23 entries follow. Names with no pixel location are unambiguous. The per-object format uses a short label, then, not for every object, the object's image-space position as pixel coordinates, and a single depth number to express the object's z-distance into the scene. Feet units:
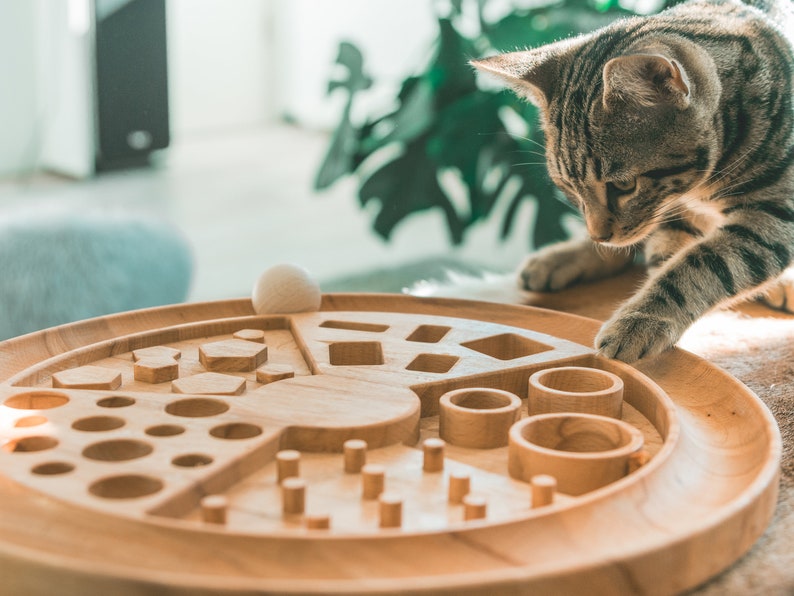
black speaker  9.41
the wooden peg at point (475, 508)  1.78
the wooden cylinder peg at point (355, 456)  1.99
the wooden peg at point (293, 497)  1.80
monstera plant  6.93
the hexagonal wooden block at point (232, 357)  2.56
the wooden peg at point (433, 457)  2.01
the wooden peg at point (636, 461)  2.03
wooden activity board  1.60
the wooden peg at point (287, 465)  1.93
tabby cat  3.44
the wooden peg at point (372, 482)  1.87
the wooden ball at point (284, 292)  2.98
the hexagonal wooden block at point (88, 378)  2.35
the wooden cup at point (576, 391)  2.30
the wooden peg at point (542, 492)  1.83
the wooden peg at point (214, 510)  1.74
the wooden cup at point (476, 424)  2.19
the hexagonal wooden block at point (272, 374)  2.46
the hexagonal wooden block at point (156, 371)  2.46
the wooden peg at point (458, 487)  1.88
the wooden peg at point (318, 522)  1.72
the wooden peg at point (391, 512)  1.76
